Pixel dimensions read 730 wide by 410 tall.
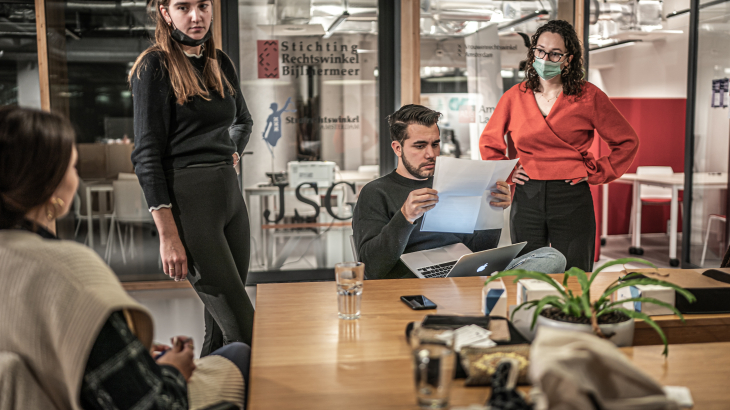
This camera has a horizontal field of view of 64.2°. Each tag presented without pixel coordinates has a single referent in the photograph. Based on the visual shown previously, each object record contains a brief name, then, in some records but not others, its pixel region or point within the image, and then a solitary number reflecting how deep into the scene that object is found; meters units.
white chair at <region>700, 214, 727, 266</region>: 4.94
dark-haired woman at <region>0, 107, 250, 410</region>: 0.88
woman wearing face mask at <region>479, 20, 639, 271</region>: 2.70
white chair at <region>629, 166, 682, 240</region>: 6.51
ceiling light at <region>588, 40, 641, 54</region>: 7.92
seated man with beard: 2.02
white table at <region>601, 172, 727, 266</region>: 4.95
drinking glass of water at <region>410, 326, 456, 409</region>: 0.82
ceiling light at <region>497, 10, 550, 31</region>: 4.70
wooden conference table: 0.99
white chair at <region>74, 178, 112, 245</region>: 4.54
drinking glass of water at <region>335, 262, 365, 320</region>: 1.43
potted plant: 1.14
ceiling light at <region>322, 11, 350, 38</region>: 4.55
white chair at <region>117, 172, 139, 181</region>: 4.54
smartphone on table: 1.51
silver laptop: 1.82
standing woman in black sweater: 1.90
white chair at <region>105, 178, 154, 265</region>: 4.57
